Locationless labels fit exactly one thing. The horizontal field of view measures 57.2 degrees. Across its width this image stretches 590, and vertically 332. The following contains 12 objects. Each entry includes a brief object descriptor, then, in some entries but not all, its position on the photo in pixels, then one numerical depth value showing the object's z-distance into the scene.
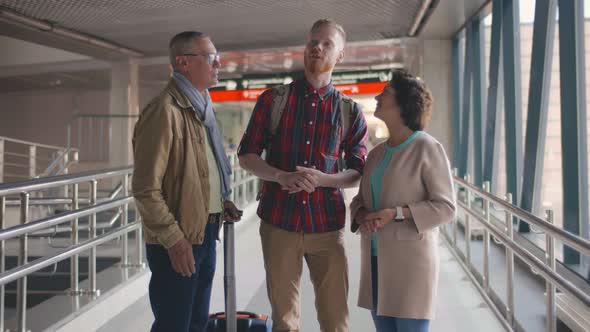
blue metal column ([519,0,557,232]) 4.79
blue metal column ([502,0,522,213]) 5.82
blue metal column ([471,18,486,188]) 7.57
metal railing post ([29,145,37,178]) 9.48
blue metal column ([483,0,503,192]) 6.41
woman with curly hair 1.90
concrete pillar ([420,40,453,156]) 8.65
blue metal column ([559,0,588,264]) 4.03
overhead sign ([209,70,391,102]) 10.48
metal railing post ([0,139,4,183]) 8.41
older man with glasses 1.84
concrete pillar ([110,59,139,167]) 10.57
